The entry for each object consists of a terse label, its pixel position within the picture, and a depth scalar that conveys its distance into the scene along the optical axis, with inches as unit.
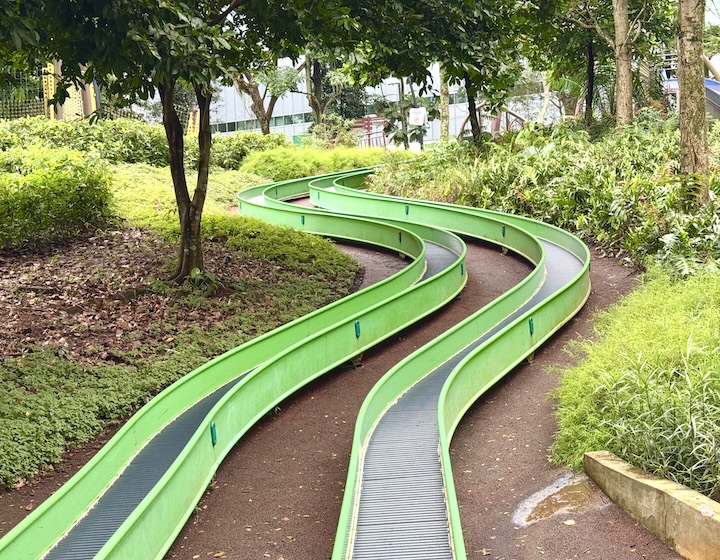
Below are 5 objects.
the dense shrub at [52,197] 450.3
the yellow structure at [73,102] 895.1
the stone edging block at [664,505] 153.0
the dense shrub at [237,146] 966.0
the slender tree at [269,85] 1083.9
